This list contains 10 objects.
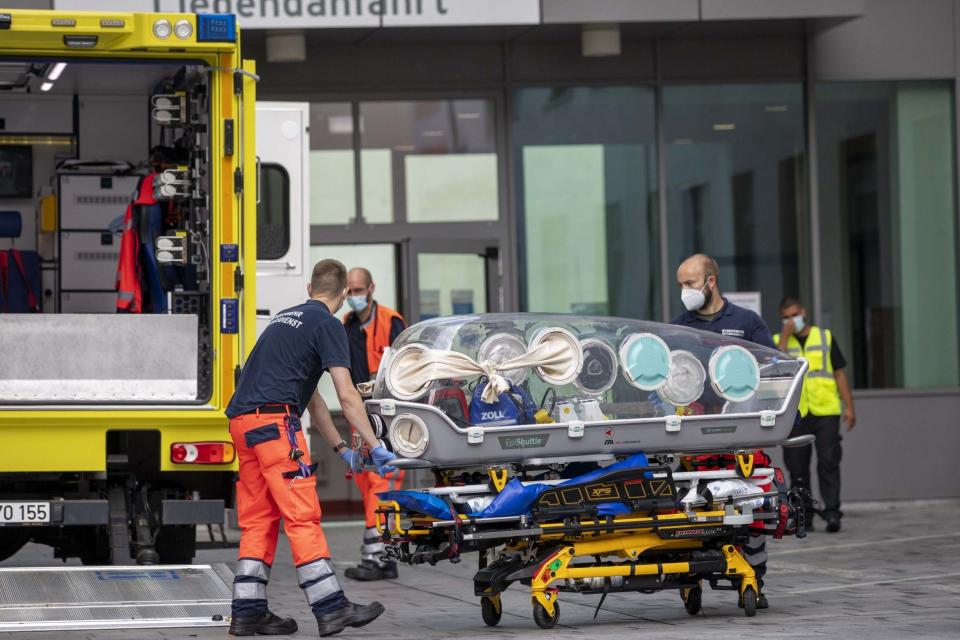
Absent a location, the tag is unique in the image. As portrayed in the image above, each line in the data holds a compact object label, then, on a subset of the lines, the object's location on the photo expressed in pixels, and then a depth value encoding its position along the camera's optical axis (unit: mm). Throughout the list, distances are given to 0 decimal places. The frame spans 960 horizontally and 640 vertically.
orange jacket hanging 19456
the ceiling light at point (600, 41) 27547
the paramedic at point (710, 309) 16984
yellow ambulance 17391
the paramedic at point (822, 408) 24609
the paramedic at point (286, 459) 14734
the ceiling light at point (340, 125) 28062
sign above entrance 25319
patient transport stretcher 14875
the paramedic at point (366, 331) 20312
